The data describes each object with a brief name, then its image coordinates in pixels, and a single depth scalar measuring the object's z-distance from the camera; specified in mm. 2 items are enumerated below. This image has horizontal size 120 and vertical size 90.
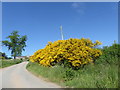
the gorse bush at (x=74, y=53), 6230
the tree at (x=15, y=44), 39964
